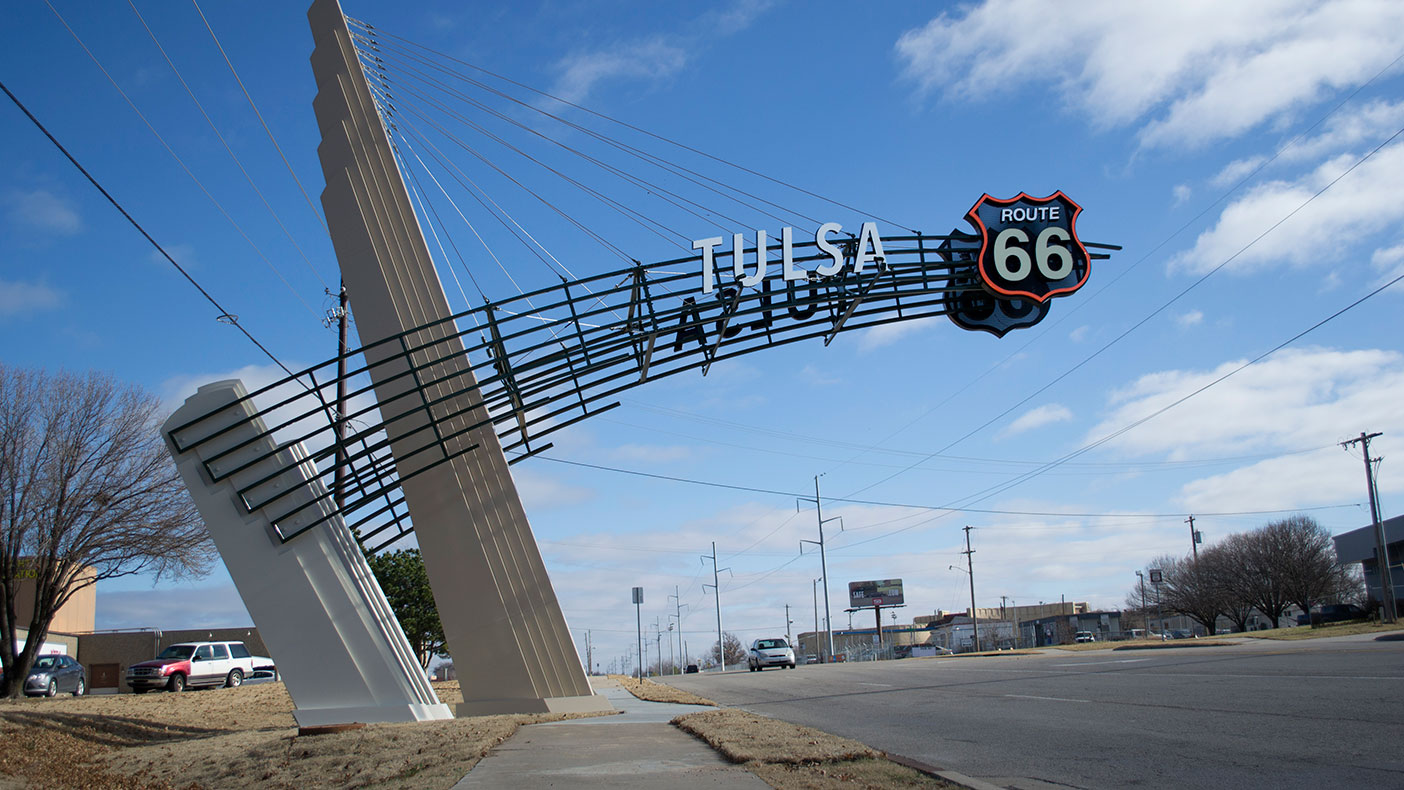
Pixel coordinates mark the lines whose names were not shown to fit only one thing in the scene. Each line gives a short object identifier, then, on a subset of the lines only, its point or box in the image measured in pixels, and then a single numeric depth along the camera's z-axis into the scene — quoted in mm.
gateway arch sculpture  16094
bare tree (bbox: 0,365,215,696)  22891
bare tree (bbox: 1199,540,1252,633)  66875
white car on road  38000
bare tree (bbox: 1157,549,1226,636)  69312
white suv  28281
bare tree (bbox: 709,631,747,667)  122250
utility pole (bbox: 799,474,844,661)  57500
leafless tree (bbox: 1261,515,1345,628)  62594
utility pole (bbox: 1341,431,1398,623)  39719
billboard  112188
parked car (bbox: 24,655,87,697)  24875
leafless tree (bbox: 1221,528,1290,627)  64062
